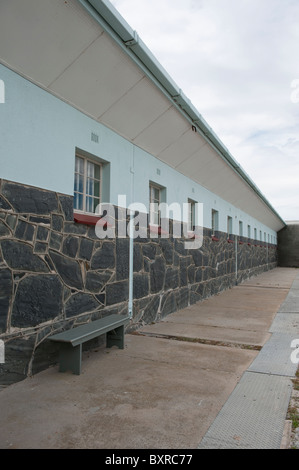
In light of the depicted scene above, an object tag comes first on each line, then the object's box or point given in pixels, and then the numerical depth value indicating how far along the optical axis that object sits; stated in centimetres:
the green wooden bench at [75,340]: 377
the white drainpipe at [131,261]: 597
